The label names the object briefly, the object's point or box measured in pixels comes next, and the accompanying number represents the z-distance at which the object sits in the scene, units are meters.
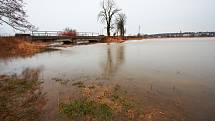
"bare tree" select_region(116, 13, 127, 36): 43.28
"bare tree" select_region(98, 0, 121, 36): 34.72
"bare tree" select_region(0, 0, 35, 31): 5.37
